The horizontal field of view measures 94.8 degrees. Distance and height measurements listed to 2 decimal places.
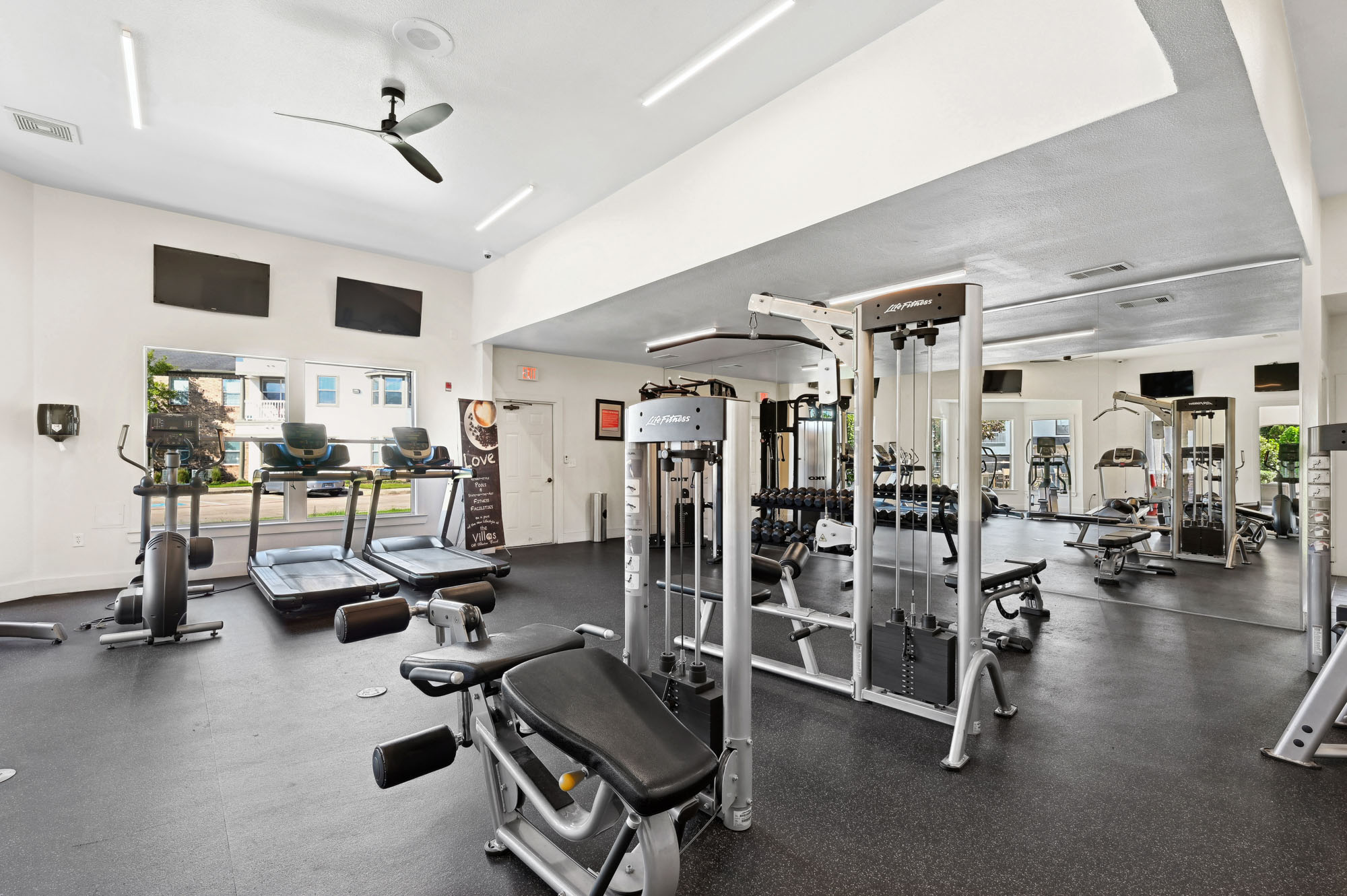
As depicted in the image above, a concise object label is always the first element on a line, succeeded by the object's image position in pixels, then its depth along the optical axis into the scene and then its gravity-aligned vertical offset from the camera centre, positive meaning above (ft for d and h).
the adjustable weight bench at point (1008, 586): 11.49 -2.70
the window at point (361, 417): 22.09 +1.17
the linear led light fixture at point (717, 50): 10.45 +7.34
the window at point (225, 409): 19.29 +1.28
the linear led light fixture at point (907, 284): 15.24 +4.35
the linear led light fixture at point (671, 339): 22.27 +4.22
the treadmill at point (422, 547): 18.11 -3.43
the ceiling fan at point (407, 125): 11.68 +6.30
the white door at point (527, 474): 26.50 -1.12
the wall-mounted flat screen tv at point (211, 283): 18.95 +5.24
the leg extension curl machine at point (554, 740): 4.08 -2.08
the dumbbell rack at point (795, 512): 17.90 -1.89
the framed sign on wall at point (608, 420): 29.25 +1.34
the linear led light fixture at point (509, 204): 17.46 +7.19
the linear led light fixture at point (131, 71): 11.35 +7.40
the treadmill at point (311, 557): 15.71 -3.38
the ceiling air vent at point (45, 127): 13.88 +7.37
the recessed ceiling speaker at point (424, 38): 10.87 +7.42
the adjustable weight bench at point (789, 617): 10.23 -2.88
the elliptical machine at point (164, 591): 12.55 -2.97
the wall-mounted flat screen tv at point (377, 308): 22.16 +5.18
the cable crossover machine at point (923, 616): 8.43 -2.51
